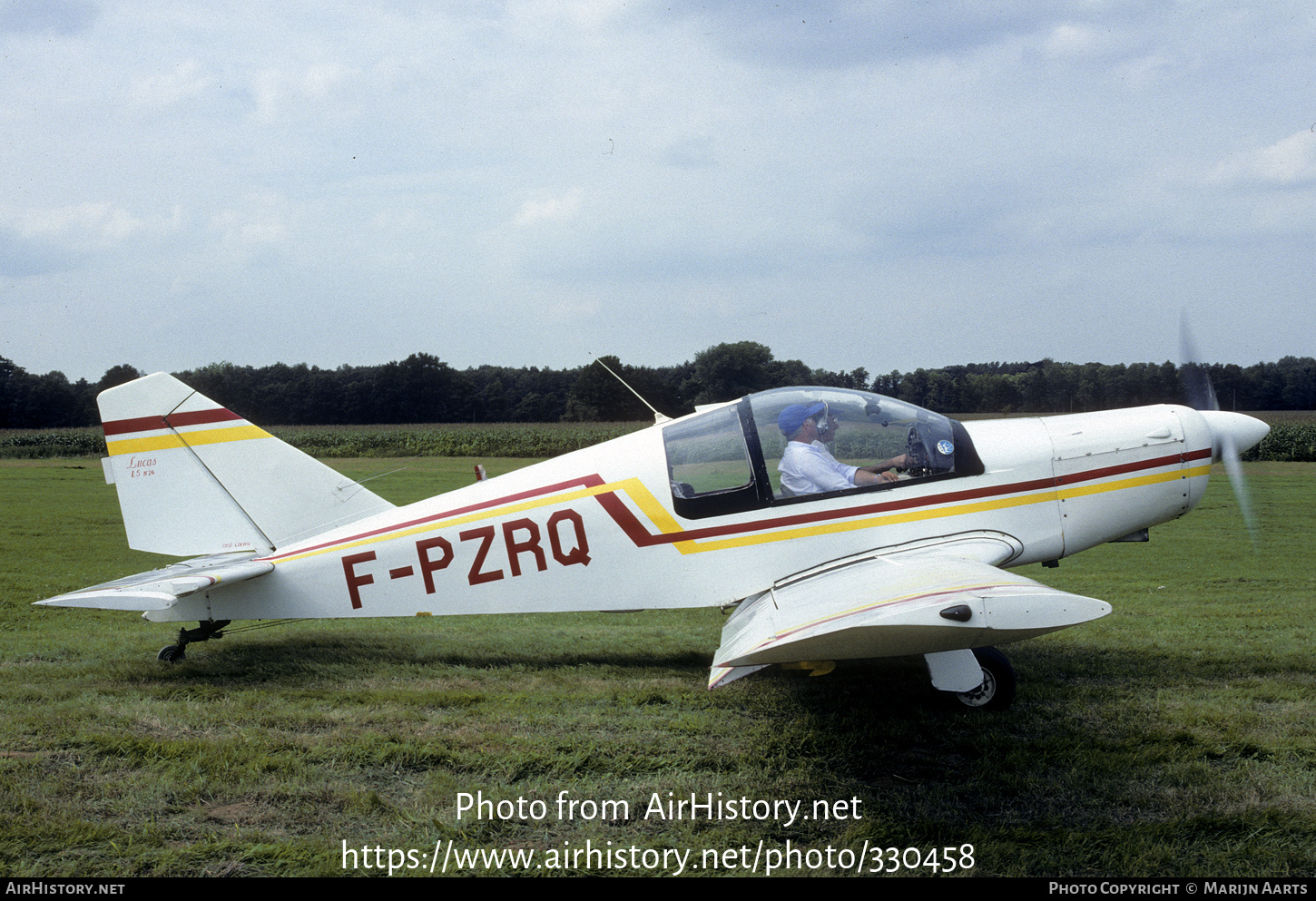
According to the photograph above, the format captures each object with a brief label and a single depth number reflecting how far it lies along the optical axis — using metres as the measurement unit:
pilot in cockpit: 5.57
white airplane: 5.53
